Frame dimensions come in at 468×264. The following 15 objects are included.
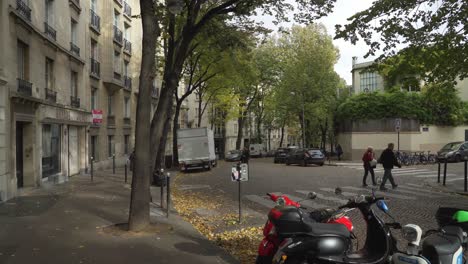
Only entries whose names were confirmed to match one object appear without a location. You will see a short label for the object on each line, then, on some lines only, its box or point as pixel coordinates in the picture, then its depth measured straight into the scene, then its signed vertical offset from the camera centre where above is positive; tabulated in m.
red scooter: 4.57 -1.07
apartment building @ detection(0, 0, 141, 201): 13.20 +1.90
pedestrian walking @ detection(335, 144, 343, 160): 37.25 -1.94
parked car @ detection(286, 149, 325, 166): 30.97 -2.06
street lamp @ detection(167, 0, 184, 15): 8.98 +2.63
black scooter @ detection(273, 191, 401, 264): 4.48 -1.28
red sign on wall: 18.92 +0.63
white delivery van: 28.09 -1.24
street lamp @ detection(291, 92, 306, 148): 40.50 +0.39
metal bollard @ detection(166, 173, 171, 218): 10.20 -1.38
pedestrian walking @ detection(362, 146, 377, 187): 16.84 -1.18
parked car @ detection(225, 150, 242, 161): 46.34 -2.90
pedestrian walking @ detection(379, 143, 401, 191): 14.89 -1.16
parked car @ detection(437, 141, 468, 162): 29.00 -1.65
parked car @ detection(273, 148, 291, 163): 38.13 -2.35
